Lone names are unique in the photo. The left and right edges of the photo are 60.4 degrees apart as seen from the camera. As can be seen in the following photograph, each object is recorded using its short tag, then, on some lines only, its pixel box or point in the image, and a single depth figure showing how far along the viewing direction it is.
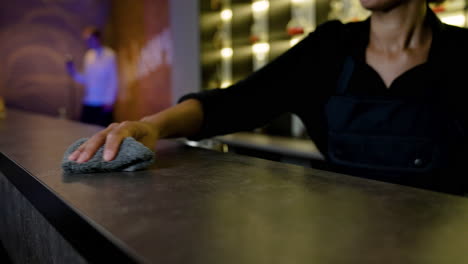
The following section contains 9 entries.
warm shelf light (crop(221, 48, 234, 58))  3.98
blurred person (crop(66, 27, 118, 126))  5.21
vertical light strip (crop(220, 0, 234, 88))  3.88
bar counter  0.32
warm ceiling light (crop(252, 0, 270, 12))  3.58
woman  1.09
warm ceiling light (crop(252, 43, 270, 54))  3.61
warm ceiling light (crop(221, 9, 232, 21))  3.88
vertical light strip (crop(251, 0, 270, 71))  3.58
